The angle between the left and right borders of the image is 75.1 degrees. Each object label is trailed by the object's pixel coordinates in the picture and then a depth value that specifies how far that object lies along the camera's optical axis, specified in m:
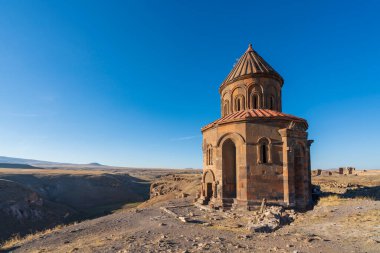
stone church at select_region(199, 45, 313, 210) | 13.12
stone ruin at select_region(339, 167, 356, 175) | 40.94
